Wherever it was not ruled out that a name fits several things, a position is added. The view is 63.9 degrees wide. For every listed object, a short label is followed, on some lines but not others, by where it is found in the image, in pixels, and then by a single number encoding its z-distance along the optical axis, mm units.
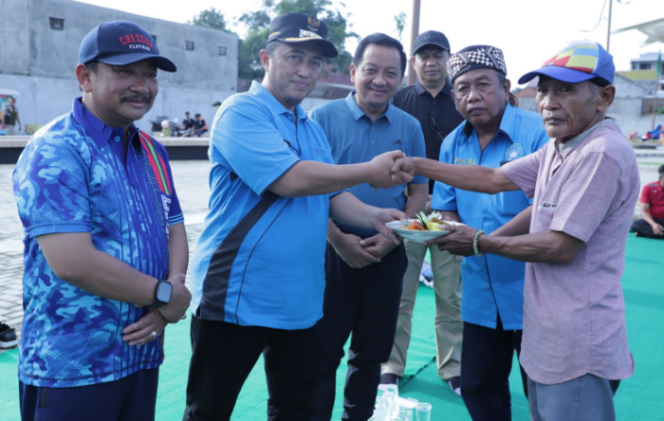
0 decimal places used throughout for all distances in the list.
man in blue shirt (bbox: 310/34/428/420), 3189
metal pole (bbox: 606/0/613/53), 21191
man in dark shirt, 4184
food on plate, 2687
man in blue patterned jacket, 1763
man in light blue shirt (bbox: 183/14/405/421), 2418
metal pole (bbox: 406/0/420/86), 8094
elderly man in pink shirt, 2018
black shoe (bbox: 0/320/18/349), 4359
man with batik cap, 2879
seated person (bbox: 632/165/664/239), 10164
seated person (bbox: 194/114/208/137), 28625
